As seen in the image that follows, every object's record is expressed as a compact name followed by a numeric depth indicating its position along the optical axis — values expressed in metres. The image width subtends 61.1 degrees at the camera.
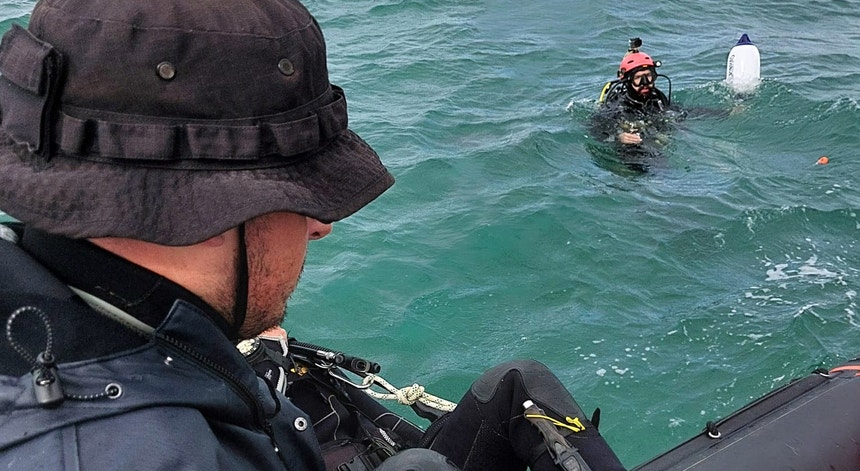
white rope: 2.78
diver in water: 7.45
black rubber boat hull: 2.71
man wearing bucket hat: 1.03
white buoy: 8.89
